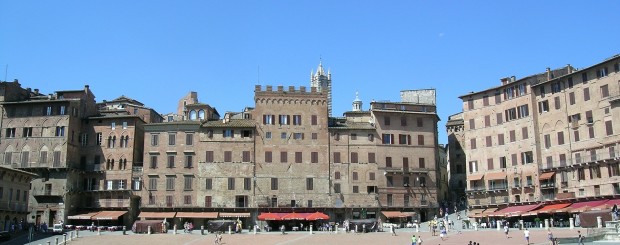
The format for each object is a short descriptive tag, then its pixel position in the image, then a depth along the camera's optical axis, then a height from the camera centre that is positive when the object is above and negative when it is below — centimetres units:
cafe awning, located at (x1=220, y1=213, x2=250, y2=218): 7375 +59
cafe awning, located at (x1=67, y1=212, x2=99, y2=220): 7162 +64
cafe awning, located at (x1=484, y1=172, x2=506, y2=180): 7475 +462
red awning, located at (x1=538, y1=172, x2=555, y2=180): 7012 +425
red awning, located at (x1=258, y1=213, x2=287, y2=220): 7111 +42
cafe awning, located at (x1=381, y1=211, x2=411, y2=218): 7481 +49
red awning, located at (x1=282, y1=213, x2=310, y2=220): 7131 +39
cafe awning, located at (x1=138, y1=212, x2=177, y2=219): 7307 +68
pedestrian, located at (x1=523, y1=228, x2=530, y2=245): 5093 -142
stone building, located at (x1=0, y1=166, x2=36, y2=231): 6338 +258
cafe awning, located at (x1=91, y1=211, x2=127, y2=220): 7131 +72
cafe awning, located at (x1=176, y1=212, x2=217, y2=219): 7288 +64
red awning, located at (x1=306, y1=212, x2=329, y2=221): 7075 +35
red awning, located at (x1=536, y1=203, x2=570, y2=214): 6700 +87
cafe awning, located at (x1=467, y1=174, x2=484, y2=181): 7700 +466
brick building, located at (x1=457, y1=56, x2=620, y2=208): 6625 +843
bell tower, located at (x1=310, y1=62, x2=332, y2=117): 15825 +3318
